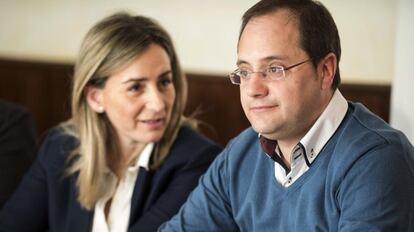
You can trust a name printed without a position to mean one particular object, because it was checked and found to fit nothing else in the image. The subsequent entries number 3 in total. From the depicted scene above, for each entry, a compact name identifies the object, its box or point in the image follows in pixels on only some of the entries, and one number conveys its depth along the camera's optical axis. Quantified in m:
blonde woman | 2.98
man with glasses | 2.46
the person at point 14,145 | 3.21
